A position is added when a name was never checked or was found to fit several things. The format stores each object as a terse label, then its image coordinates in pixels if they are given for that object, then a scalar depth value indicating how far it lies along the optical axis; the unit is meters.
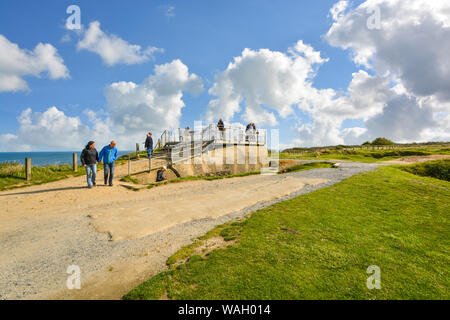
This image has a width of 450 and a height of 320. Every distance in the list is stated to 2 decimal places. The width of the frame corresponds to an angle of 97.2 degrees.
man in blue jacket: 12.58
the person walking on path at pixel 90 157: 12.05
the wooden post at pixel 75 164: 17.49
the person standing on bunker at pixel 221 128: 23.34
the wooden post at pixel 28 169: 14.07
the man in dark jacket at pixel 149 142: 20.70
